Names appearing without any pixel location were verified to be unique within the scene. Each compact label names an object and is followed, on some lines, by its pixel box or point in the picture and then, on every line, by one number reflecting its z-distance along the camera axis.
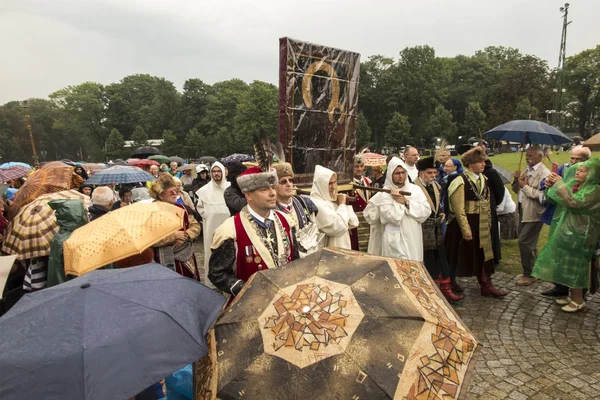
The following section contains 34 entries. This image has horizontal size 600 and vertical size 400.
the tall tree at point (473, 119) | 50.43
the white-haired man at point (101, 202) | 4.73
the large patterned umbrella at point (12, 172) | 8.22
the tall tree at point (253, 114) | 52.03
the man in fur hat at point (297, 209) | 3.15
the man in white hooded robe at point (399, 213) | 4.83
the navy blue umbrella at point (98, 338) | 1.51
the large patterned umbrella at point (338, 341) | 1.52
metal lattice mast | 27.89
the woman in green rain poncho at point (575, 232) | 4.86
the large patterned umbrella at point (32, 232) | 3.80
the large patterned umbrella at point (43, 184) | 4.51
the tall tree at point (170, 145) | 56.88
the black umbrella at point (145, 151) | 20.69
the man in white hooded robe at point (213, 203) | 6.70
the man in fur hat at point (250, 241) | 2.81
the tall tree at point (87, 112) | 66.56
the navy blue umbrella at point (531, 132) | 5.99
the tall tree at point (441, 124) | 51.94
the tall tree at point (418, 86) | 58.91
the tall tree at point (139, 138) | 59.16
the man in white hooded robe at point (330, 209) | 4.14
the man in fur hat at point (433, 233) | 5.32
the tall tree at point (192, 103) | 65.50
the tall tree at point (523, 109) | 46.53
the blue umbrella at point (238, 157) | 9.53
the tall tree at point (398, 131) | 51.72
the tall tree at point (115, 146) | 57.53
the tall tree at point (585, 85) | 54.34
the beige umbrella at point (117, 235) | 2.65
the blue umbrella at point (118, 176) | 7.31
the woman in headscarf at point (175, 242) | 4.04
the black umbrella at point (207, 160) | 23.35
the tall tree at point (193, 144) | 55.53
